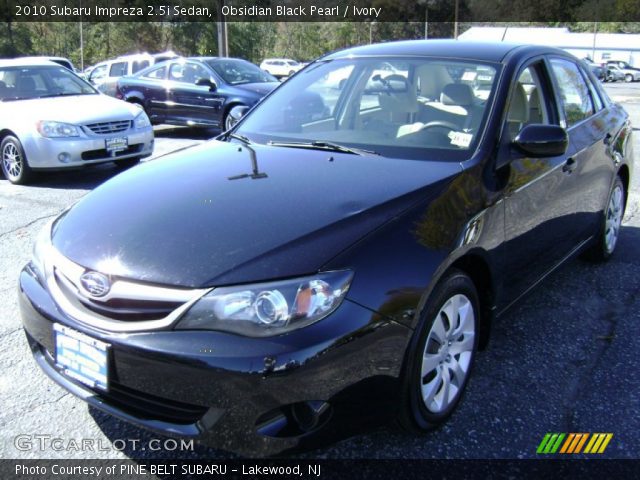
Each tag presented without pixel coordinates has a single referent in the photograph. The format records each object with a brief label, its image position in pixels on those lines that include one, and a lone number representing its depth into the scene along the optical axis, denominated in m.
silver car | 7.19
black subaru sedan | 2.02
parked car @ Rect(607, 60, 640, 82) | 51.47
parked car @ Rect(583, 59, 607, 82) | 47.41
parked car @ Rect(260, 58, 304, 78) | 46.47
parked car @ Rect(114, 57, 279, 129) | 11.12
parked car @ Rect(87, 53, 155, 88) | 15.73
